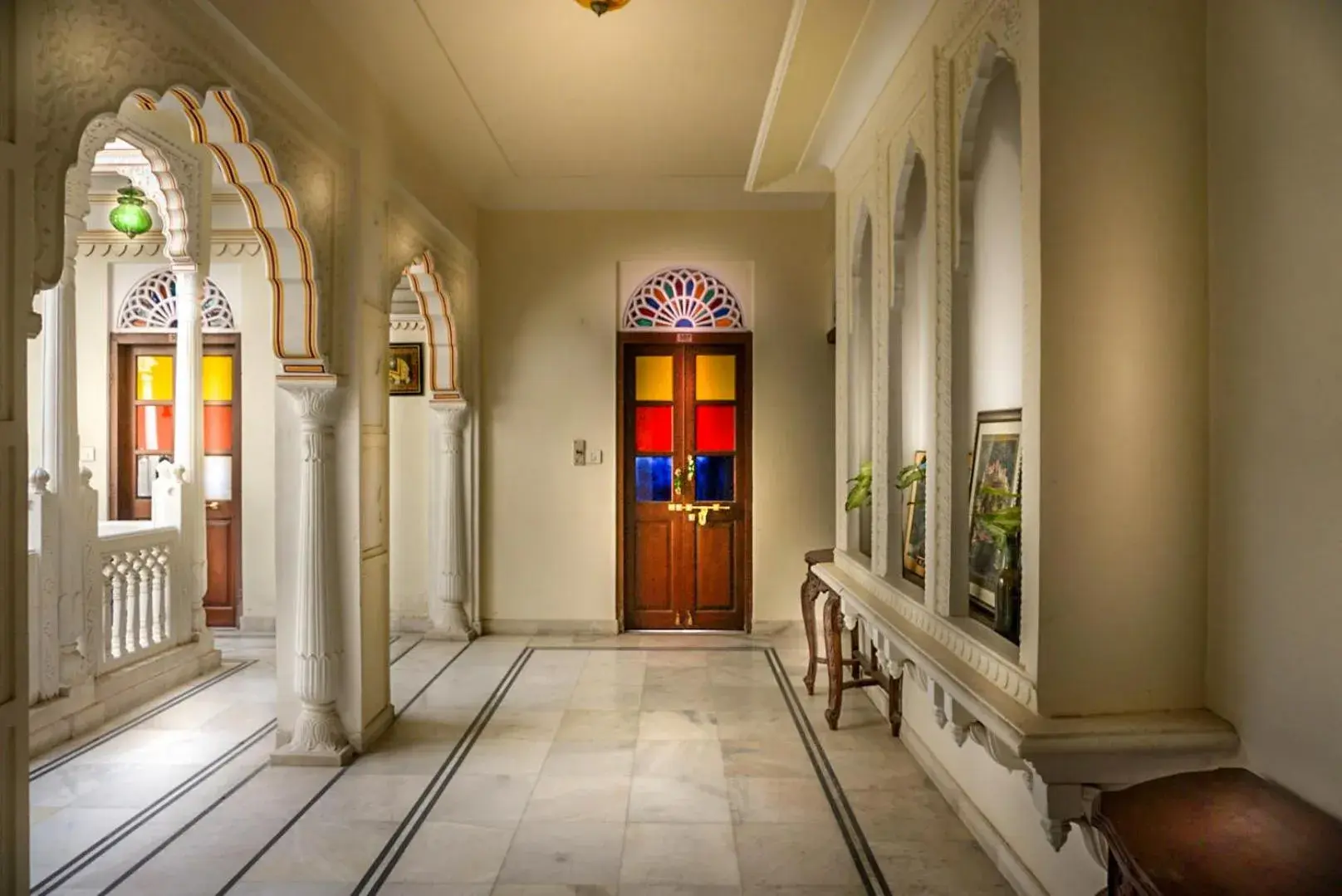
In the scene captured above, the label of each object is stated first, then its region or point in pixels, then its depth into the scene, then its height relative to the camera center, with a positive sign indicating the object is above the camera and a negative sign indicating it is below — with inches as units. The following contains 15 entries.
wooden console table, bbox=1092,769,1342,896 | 54.7 -29.5
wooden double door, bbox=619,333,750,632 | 263.9 -14.0
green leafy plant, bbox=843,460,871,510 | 159.2 -10.0
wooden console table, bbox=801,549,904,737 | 169.8 -50.6
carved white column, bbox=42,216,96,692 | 172.1 -2.5
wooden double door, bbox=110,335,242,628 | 268.8 +0.5
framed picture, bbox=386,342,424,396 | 276.5 +24.7
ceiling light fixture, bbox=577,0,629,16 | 133.0 +71.3
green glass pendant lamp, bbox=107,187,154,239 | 208.5 +58.7
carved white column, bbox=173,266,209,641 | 214.7 +4.5
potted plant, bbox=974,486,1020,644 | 98.2 -15.8
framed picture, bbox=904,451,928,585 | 143.4 -16.8
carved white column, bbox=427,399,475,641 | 253.8 -30.3
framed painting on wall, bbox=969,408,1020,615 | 111.8 -5.5
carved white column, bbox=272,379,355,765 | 153.5 -29.6
